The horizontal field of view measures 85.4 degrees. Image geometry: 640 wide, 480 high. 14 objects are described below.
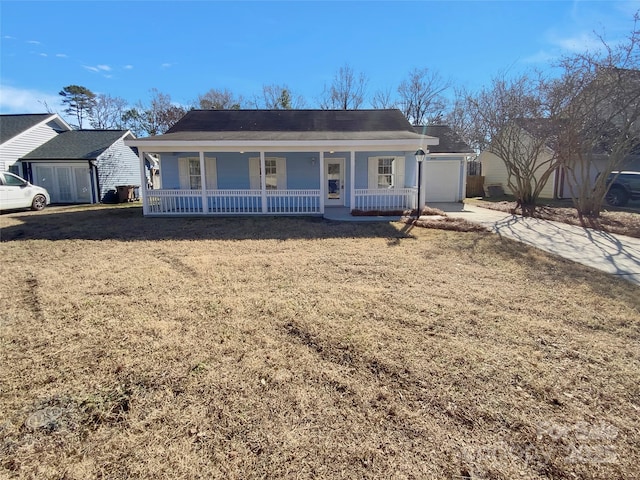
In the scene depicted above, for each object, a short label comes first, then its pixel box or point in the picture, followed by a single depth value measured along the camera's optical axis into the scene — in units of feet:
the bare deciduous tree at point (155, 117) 113.60
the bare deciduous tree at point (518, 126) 44.80
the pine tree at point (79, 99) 127.03
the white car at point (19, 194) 44.55
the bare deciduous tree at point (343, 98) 109.81
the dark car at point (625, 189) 49.47
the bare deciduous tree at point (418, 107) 106.42
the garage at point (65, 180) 60.59
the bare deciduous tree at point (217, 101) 112.88
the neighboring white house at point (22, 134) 57.26
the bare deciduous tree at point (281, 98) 108.99
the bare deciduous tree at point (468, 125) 55.20
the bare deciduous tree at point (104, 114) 129.80
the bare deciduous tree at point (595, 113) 33.88
